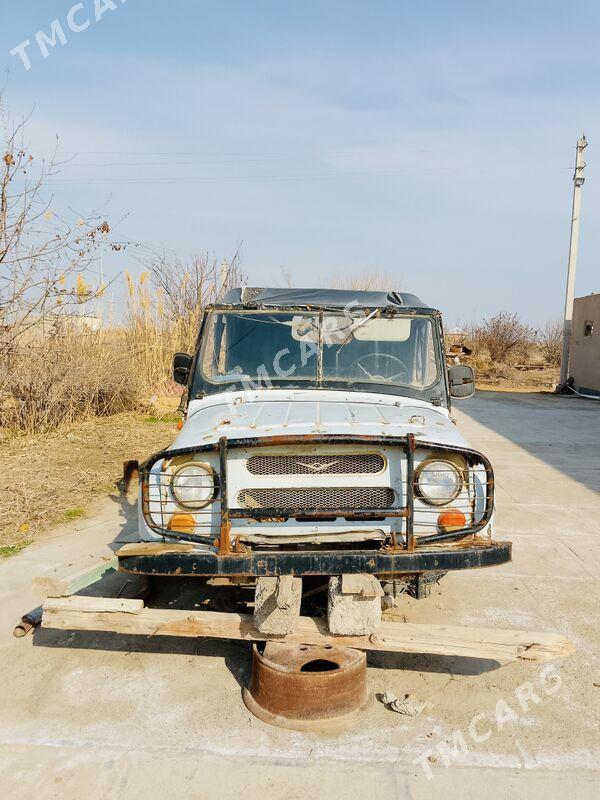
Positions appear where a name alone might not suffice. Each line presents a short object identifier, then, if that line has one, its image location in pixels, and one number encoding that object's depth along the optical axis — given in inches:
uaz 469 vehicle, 120.0
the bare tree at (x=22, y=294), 284.7
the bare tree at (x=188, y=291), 533.6
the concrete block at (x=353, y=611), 116.9
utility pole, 810.8
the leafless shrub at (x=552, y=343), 1162.0
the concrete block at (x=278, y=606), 115.6
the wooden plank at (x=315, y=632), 114.5
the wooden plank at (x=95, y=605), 122.2
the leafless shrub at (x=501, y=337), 1148.5
